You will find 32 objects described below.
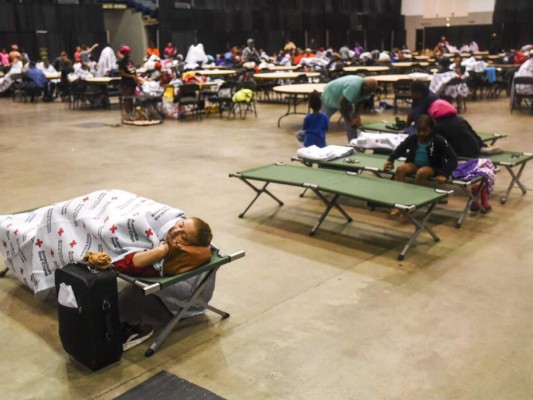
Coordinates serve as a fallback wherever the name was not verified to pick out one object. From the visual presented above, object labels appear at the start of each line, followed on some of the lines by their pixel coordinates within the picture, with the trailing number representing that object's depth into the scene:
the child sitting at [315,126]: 6.59
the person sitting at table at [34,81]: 15.07
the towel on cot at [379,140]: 6.38
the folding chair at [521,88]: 11.62
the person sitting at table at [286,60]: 19.95
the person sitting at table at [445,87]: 11.84
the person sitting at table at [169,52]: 21.66
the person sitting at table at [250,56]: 19.71
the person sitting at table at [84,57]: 16.65
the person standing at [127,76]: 11.14
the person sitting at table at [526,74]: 11.93
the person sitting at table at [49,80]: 16.03
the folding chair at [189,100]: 11.53
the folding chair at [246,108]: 12.30
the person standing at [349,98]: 7.44
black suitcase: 2.87
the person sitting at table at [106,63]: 16.50
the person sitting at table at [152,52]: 20.26
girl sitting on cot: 5.02
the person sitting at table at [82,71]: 14.78
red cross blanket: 3.25
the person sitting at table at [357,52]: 21.92
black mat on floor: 2.71
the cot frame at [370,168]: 5.10
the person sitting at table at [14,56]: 17.03
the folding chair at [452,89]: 11.87
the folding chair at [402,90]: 11.99
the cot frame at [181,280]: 3.01
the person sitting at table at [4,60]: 18.16
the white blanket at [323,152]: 5.86
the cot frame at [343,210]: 4.38
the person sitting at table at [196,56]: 20.14
